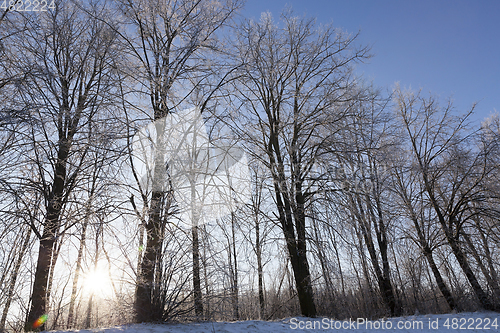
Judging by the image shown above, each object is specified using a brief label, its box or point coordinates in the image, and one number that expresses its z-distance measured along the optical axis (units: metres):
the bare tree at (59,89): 5.41
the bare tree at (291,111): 7.09
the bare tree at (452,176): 9.14
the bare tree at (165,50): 5.56
